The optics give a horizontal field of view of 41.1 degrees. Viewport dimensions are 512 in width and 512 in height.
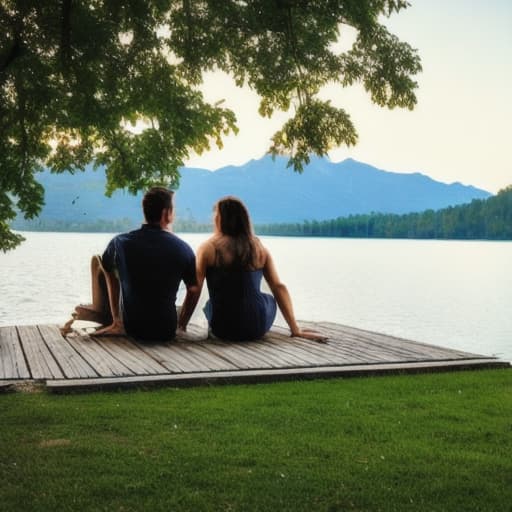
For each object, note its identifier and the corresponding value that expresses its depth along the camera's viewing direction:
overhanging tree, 9.31
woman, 8.33
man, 7.98
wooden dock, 6.32
